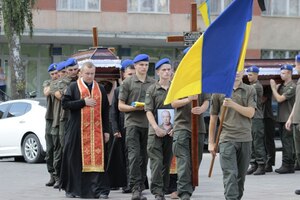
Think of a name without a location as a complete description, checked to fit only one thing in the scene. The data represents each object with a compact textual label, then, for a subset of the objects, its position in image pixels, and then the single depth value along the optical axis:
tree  34.47
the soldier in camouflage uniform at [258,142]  17.47
